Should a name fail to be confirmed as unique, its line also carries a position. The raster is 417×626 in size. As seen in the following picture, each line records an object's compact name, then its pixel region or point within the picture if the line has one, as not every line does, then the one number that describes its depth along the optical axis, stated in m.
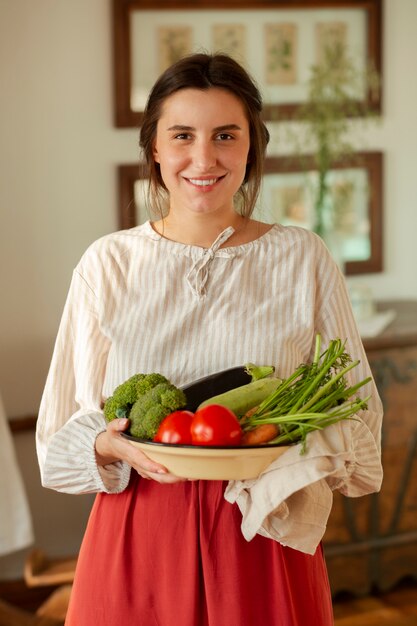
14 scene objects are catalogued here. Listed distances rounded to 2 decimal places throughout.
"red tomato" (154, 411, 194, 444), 1.41
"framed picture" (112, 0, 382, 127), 3.21
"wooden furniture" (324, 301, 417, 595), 3.27
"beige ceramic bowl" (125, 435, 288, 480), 1.37
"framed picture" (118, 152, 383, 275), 3.51
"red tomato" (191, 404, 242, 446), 1.37
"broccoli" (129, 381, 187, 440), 1.45
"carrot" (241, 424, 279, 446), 1.44
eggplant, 1.58
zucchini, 1.48
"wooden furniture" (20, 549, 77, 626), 2.93
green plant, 3.43
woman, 1.57
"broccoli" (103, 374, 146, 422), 1.52
